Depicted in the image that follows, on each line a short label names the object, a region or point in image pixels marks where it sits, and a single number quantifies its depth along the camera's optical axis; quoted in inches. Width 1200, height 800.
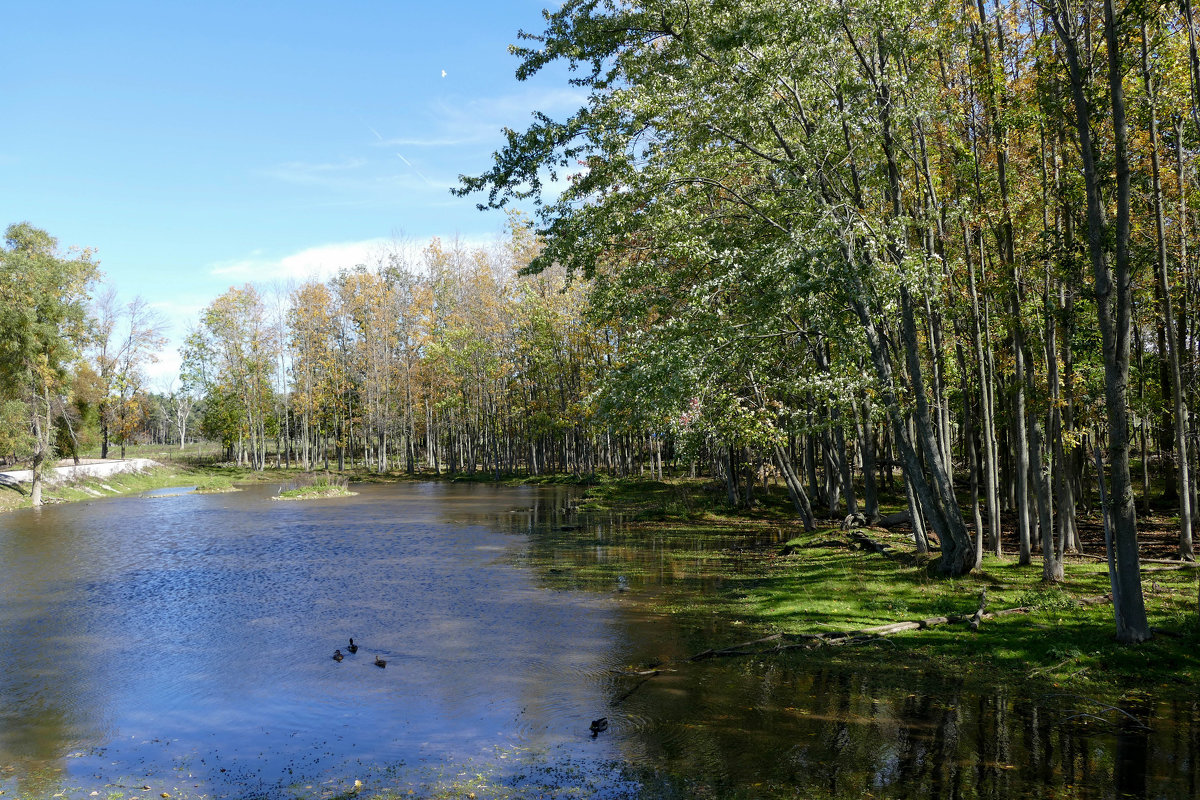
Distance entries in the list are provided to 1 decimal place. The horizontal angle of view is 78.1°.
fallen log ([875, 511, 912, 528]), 1026.1
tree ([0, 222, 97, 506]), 1617.9
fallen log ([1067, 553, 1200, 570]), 598.9
